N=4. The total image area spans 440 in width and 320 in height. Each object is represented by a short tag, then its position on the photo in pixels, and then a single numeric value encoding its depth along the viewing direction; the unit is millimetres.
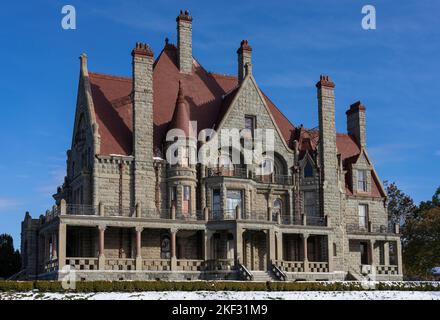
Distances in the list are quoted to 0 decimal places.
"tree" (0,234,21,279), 68875
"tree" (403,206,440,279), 68869
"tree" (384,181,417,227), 82688
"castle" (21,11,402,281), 52219
